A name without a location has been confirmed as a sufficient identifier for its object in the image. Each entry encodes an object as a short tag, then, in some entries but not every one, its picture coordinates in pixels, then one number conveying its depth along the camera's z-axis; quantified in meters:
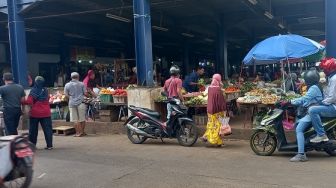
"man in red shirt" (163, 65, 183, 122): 10.65
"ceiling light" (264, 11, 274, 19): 20.93
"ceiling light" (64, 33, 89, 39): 25.62
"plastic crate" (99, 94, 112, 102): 12.38
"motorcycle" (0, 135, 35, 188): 5.57
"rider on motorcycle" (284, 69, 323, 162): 7.66
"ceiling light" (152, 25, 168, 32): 23.08
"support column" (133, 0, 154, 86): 11.86
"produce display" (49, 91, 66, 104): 13.76
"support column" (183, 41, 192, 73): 30.25
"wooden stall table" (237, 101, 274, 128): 9.90
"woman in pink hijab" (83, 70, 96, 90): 14.50
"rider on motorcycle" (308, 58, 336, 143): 7.55
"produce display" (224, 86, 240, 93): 12.75
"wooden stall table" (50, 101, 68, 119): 13.70
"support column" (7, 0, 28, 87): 14.66
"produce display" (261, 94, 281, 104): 9.73
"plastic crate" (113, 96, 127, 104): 12.12
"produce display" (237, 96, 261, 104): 9.98
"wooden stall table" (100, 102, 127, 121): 12.18
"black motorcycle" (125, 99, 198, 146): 9.66
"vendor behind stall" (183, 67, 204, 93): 14.08
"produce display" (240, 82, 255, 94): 13.88
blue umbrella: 9.72
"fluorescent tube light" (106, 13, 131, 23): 18.16
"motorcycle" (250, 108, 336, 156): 7.71
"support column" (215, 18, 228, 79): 23.64
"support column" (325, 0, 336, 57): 10.31
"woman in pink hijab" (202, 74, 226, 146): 9.34
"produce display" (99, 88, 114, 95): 12.40
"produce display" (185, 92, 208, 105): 11.04
